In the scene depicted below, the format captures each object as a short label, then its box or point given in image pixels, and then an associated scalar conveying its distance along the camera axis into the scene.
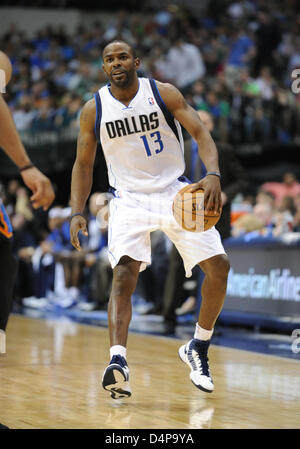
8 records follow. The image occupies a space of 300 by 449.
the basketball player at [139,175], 9.79
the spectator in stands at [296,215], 18.98
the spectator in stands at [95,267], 23.95
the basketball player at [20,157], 6.94
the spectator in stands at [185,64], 35.72
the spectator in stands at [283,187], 26.55
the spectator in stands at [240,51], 35.66
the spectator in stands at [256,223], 19.78
